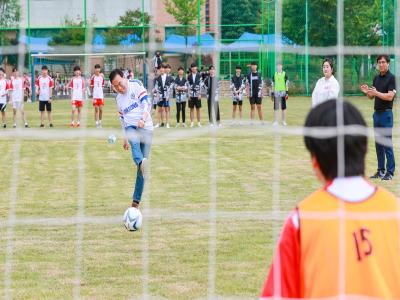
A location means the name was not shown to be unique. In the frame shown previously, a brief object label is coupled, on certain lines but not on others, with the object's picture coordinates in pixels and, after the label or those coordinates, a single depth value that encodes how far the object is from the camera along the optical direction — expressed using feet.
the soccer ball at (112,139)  80.76
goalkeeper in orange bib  13.03
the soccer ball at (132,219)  39.03
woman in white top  60.85
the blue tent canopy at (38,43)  150.84
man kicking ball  45.36
